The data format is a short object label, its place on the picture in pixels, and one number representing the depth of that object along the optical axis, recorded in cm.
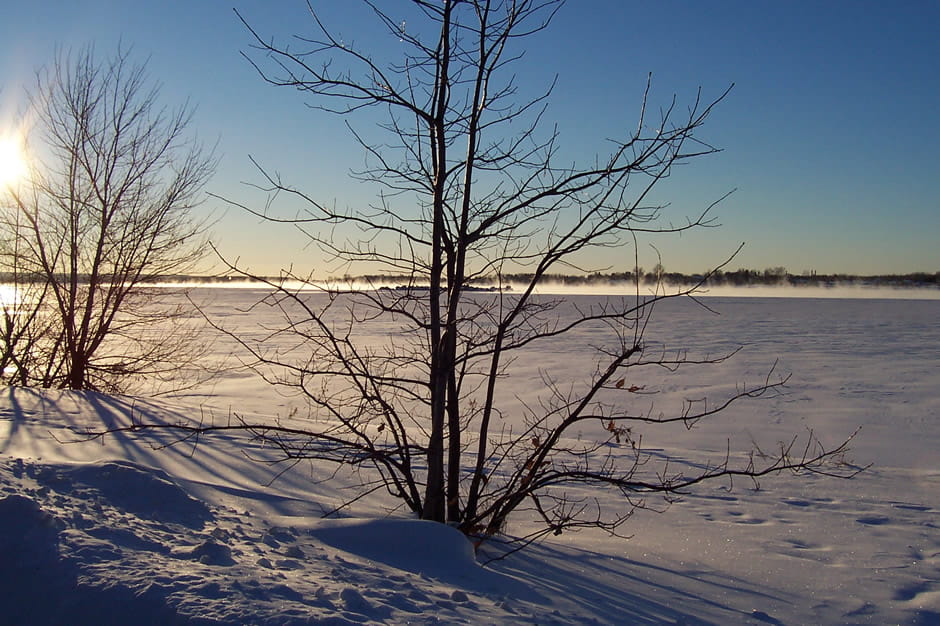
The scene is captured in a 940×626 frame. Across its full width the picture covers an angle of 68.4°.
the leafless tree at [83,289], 1081
